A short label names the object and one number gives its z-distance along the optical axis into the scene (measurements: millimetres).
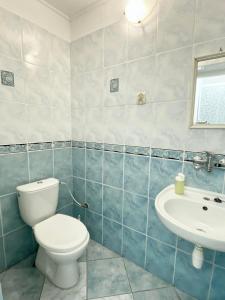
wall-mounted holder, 1137
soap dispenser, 1224
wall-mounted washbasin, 1069
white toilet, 1262
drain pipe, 1053
